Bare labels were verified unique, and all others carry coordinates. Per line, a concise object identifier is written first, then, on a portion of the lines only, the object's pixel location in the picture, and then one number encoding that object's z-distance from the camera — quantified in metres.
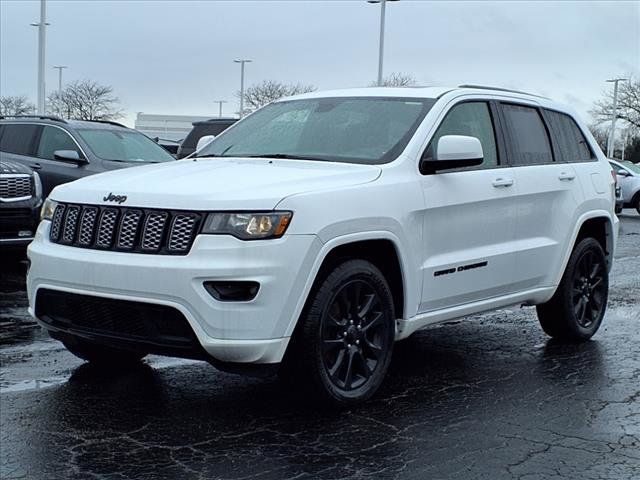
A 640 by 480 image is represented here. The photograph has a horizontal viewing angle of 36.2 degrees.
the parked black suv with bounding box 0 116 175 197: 12.87
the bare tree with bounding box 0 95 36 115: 68.12
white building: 74.06
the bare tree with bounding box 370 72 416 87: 60.39
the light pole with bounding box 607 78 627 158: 77.31
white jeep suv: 4.74
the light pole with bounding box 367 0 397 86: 39.41
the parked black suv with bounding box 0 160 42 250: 10.38
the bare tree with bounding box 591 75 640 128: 84.94
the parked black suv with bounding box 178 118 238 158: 18.06
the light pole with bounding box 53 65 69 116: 67.88
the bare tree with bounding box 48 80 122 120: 65.72
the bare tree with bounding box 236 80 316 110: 74.96
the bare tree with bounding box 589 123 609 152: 86.76
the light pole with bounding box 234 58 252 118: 71.50
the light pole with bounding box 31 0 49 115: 34.78
